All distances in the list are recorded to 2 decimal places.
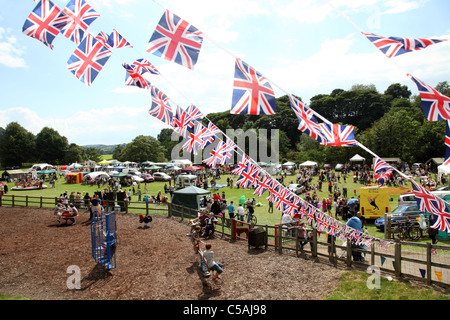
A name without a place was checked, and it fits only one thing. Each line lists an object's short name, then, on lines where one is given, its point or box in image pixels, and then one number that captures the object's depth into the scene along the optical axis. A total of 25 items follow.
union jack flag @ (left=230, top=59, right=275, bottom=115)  7.51
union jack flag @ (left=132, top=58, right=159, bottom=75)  12.90
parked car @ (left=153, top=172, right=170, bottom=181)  46.56
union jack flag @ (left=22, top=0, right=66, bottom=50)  9.69
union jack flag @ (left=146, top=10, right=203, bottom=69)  7.84
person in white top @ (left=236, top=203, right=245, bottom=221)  17.58
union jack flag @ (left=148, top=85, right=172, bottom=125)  14.05
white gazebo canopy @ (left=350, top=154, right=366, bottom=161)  46.91
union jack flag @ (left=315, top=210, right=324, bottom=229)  10.36
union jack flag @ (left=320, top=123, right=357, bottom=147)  7.66
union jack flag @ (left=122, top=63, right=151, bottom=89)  12.84
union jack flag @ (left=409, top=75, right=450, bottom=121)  6.13
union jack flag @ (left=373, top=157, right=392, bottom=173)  8.30
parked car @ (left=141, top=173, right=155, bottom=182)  44.62
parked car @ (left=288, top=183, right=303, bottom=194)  31.31
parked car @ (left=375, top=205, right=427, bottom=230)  15.71
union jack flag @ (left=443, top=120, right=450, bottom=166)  6.33
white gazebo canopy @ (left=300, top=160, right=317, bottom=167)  51.50
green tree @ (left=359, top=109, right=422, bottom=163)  49.94
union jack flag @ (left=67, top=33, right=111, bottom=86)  10.62
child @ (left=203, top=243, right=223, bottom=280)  8.32
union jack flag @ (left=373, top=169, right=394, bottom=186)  8.73
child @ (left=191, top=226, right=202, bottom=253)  9.88
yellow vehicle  19.05
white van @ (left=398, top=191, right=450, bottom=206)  19.27
